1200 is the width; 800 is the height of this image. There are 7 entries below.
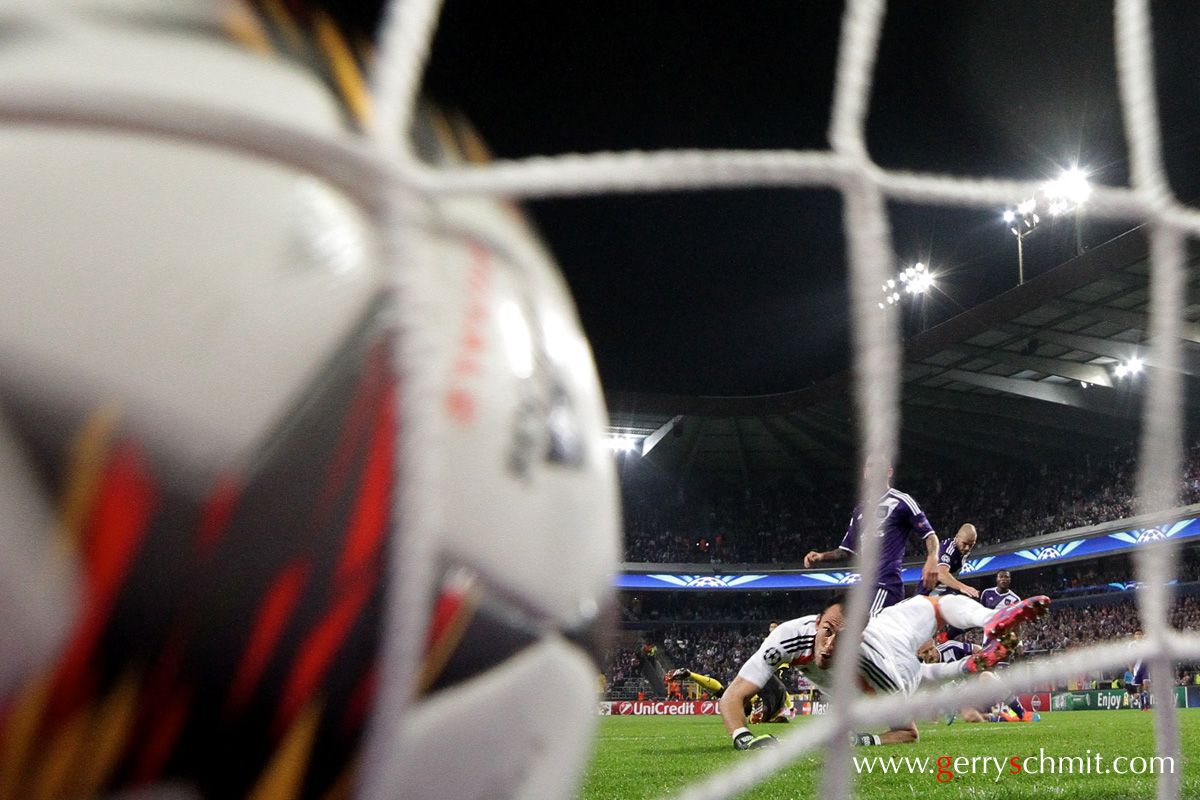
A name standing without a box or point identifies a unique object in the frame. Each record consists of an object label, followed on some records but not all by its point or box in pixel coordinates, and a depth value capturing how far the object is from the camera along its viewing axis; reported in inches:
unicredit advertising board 663.8
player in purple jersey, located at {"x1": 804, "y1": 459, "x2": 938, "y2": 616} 175.9
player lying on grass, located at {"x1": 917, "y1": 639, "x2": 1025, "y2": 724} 239.3
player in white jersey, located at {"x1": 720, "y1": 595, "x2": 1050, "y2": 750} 157.4
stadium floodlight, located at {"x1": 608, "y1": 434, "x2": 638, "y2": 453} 868.5
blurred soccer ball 21.6
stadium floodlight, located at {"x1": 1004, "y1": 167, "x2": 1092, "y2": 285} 628.8
